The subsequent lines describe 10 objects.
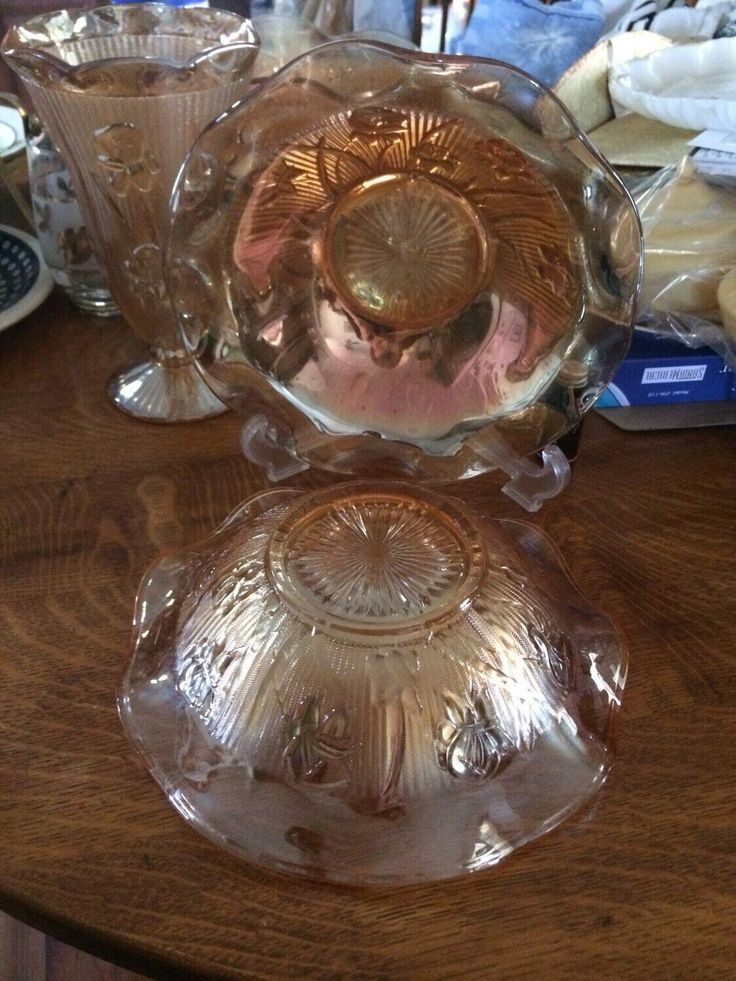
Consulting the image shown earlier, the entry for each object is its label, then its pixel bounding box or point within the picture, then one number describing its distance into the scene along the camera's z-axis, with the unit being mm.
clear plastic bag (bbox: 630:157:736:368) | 519
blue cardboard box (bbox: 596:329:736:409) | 528
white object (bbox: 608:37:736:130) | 643
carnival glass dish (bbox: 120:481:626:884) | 325
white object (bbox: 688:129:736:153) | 559
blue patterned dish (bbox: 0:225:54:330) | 590
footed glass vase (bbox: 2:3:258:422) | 432
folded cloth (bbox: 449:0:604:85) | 979
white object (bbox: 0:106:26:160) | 715
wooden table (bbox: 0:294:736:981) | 287
